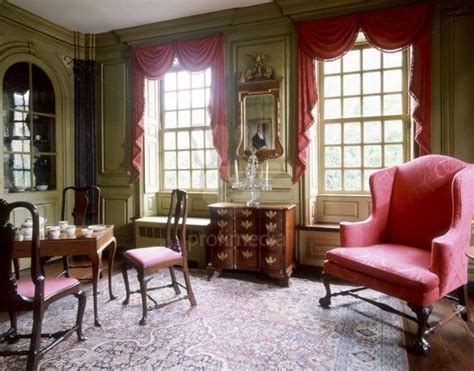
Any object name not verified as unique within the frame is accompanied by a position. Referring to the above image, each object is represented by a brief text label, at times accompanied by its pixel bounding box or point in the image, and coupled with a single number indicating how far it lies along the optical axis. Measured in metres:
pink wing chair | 2.24
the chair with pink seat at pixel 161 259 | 2.66
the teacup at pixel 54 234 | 2.49
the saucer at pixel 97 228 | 2.81
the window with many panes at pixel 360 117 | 3.81
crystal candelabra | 3.95
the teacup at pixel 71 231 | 2.60
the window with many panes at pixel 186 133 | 4.62
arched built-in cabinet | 4.07
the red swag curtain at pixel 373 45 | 3.38
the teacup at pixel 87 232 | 2.56
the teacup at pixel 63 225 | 2.70
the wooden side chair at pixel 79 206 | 3.48
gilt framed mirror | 3.97
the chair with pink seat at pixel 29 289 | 1.83
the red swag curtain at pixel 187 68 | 4.13
